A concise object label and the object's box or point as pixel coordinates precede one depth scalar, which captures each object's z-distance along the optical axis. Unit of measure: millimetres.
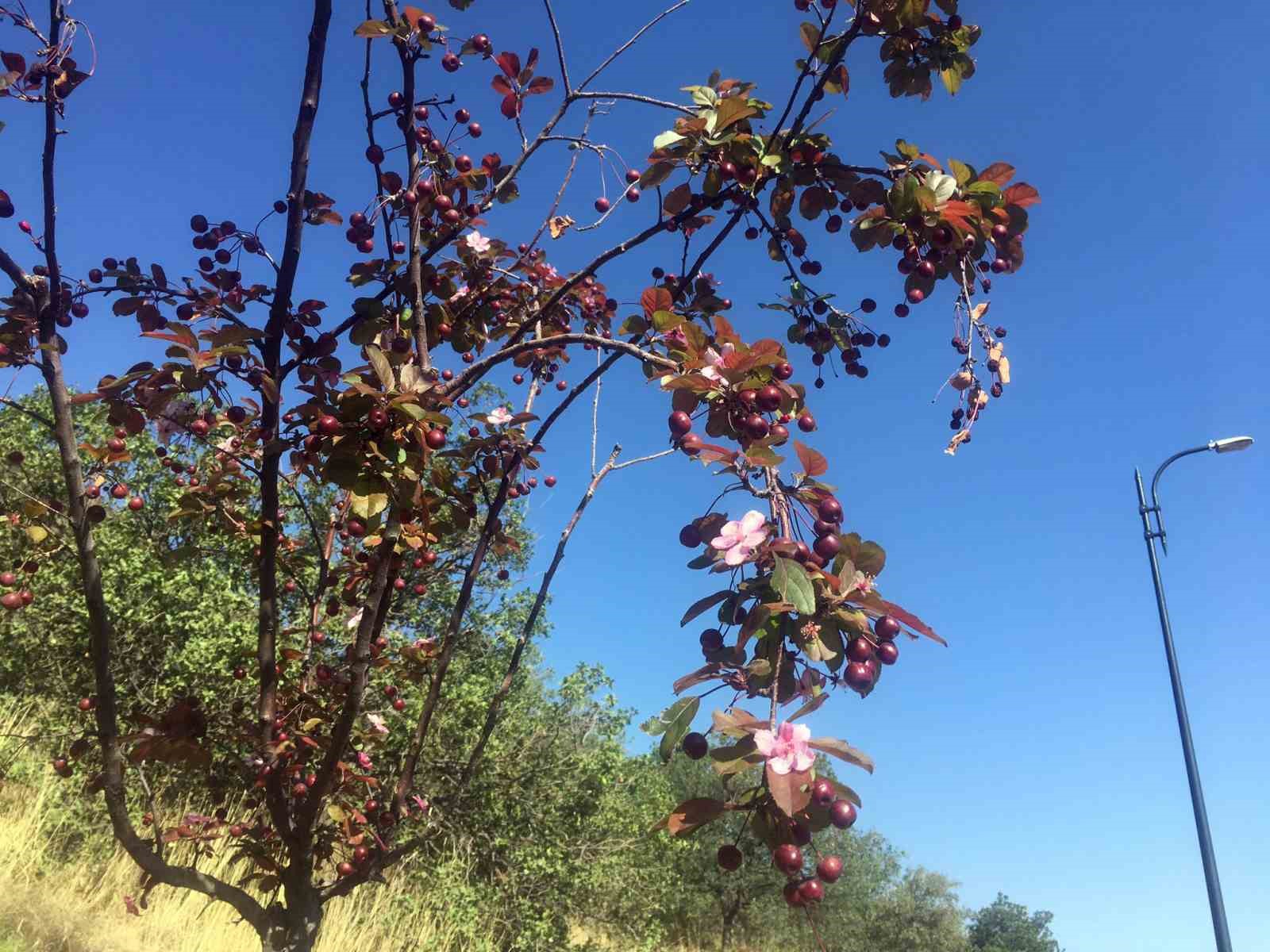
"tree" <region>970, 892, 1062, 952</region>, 24766
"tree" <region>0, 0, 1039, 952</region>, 1009
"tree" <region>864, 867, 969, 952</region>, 20422
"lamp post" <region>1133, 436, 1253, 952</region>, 5383
